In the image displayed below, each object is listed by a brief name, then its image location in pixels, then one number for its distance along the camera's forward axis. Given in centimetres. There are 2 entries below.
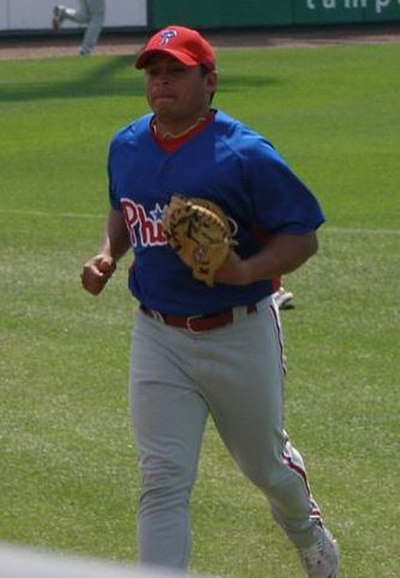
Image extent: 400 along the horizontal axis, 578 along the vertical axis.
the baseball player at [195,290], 1002
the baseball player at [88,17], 5966
